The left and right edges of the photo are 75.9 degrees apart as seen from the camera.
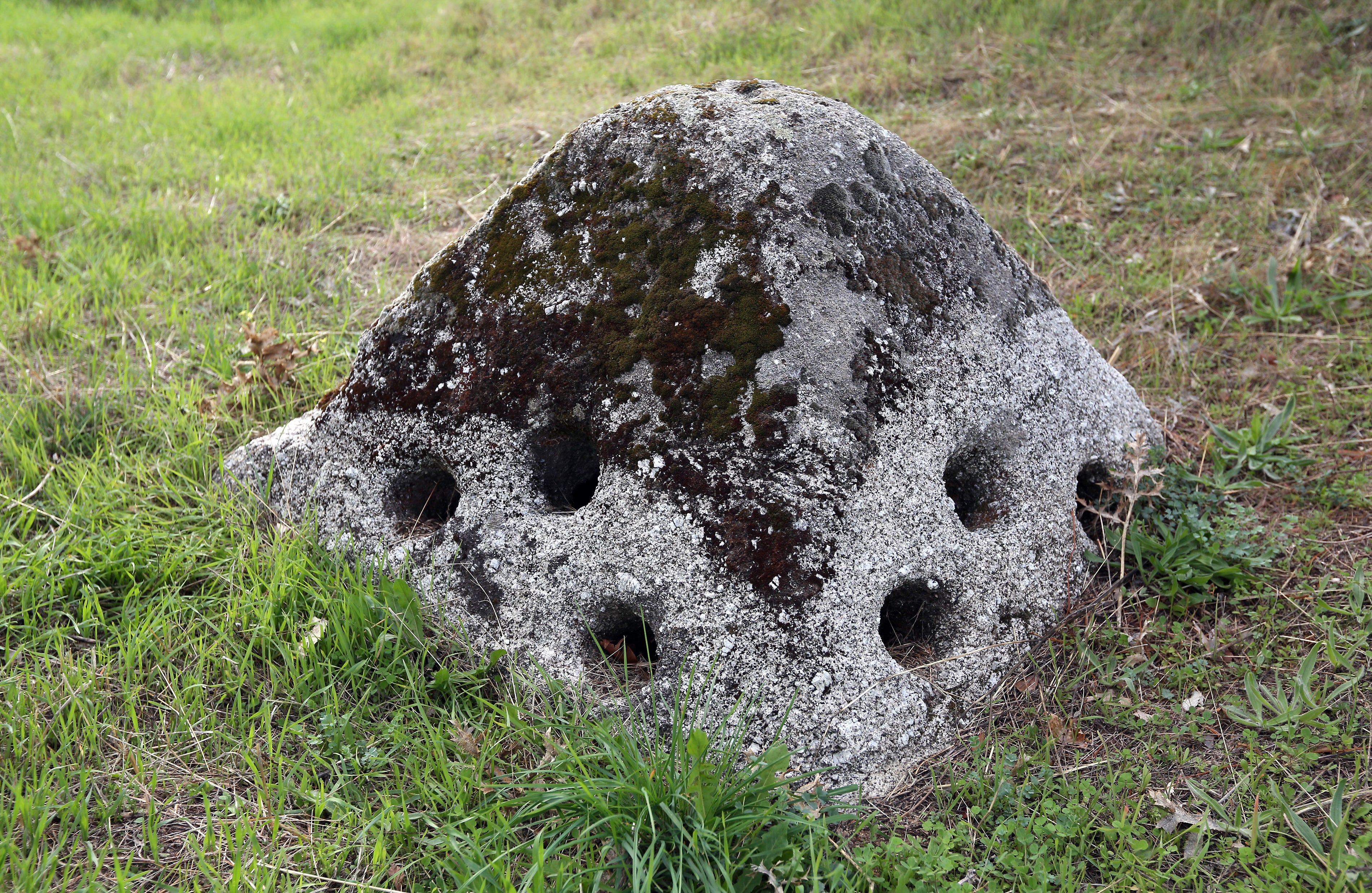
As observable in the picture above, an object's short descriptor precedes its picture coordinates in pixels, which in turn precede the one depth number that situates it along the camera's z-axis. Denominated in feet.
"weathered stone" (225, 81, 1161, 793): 7.98
